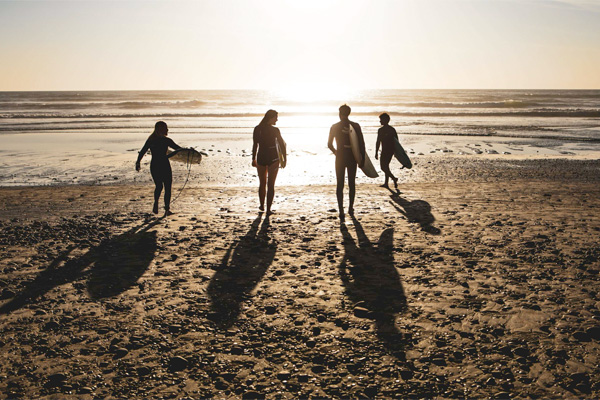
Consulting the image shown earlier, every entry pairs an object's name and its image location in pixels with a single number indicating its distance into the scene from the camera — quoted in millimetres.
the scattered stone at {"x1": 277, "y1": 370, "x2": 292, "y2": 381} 3717
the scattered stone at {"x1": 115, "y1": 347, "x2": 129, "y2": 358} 4051
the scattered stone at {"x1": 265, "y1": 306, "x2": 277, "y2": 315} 4883
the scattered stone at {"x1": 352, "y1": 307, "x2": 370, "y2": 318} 4762
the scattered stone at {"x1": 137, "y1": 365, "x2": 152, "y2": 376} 3777
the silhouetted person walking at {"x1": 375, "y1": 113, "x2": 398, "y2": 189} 11922
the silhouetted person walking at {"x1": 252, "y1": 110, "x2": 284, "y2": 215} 9156
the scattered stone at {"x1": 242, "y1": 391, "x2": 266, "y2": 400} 3473
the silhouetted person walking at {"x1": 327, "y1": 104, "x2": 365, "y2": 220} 8867
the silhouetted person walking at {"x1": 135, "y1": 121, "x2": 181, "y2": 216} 9211
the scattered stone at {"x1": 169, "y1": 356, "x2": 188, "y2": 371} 3855
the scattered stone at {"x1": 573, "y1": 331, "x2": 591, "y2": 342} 4258
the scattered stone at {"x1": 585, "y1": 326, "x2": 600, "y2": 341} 4301
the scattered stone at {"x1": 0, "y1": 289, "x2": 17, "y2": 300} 5316
